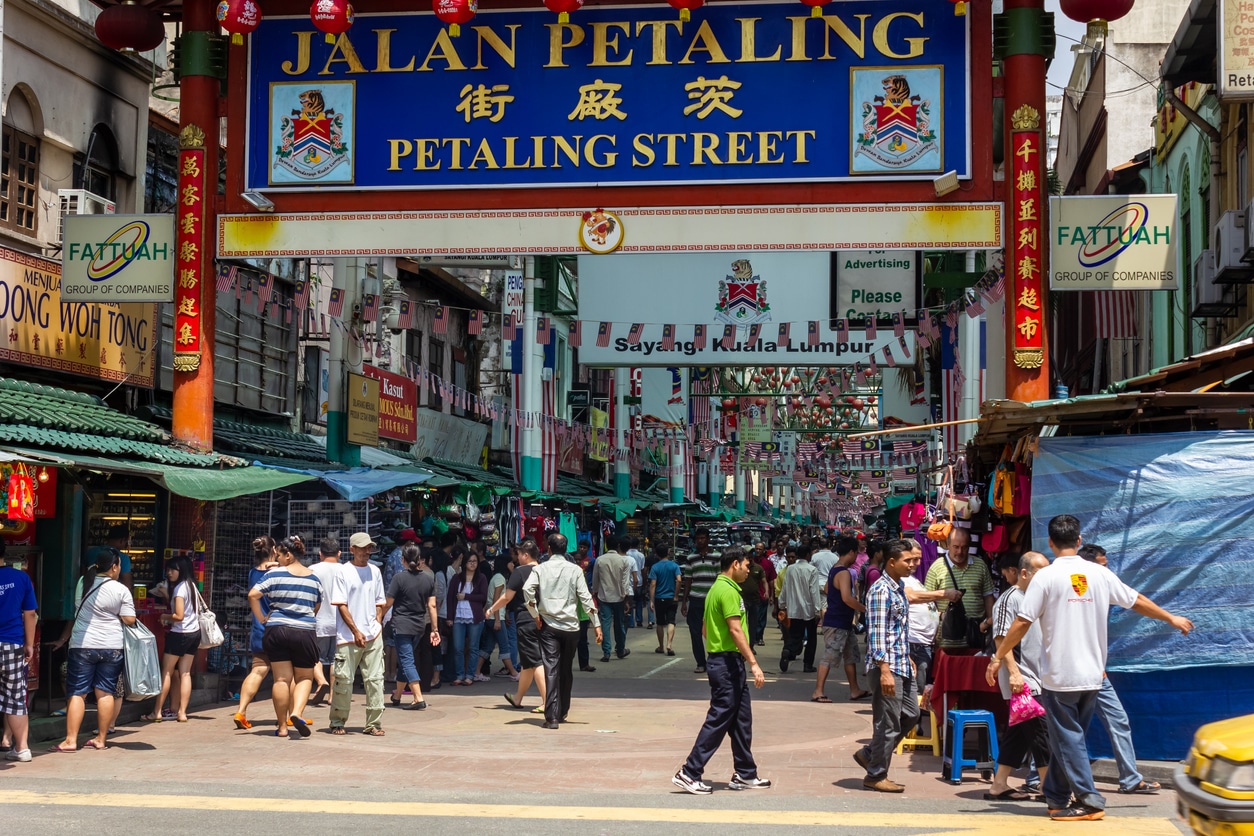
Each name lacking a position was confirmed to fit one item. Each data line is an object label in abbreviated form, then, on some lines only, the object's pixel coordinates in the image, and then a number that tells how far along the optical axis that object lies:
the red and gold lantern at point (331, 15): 16.16
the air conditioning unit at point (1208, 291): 19.34
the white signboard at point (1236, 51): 15.37
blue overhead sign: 16.64
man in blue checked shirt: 10.82
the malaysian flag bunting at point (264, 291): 19.13
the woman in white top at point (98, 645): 12.46
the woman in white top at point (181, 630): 14.59
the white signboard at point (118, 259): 17.06
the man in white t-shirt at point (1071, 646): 9.56
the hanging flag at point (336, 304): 20.92
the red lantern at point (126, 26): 17.70
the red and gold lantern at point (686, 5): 16.14
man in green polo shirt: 10.73
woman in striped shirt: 13.62
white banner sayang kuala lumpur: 28.45
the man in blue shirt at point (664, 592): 24.17
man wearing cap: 14.10
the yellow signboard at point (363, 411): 22.52
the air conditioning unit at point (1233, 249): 17.52
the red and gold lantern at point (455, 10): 16.11
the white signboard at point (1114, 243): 15.86
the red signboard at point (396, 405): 24.25
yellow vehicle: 6.63
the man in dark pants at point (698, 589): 20.33
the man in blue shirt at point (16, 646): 11.67
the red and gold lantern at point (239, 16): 16.95
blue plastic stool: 11.20
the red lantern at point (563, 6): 16.09
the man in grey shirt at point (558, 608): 15.00
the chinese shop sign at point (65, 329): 16.42
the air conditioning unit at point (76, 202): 17.92
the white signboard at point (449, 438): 32.84
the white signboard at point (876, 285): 26.67
